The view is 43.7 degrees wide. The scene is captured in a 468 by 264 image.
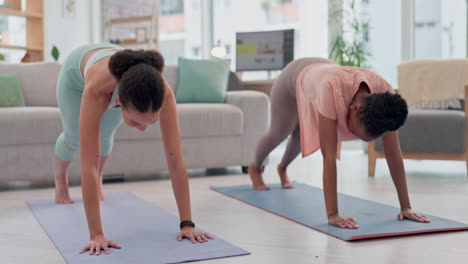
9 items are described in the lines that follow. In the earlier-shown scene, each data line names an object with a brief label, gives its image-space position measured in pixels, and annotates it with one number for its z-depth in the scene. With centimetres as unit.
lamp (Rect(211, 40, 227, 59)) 559
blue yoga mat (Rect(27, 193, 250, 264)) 188
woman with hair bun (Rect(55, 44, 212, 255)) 173
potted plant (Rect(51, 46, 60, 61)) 633
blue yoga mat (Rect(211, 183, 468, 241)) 221
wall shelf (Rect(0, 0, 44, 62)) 663
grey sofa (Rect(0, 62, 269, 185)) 360
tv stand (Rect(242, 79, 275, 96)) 490
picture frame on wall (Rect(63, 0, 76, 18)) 716
